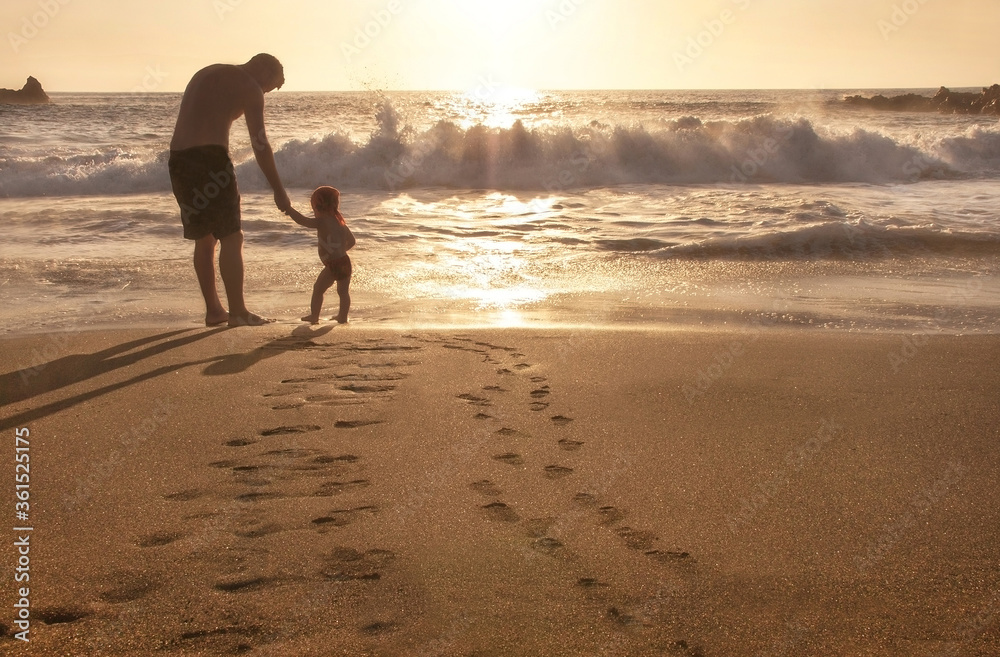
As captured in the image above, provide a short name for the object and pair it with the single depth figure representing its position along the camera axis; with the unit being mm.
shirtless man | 4293
